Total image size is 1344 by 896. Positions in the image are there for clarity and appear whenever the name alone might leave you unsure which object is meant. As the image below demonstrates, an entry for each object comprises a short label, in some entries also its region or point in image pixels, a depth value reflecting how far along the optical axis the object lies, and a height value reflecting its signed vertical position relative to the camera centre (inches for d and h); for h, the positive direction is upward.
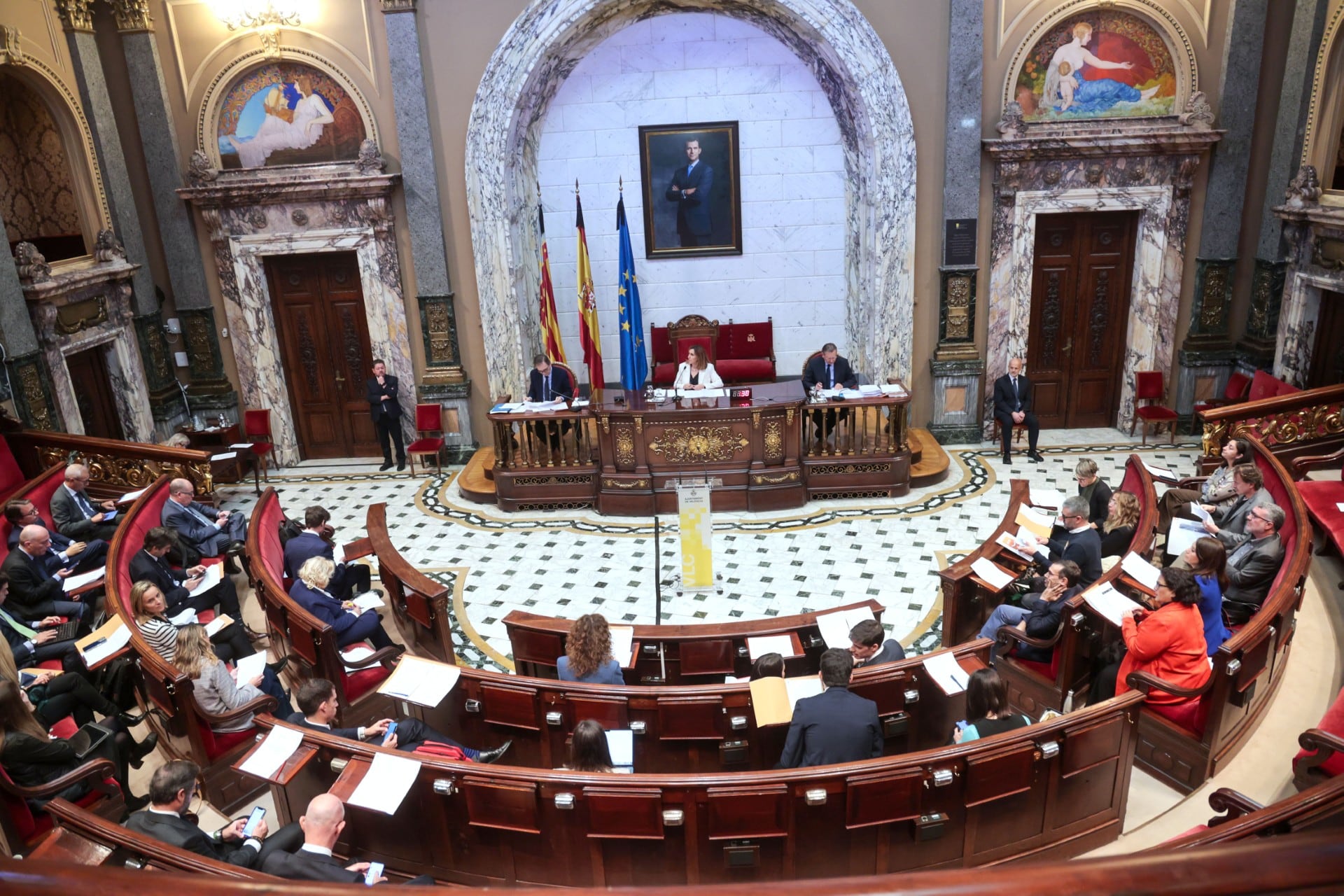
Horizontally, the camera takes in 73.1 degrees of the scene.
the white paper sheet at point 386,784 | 150.6 -87.4
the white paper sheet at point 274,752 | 159.0 -86.0
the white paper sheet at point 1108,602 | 201.0 -84.3
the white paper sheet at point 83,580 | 268.8 -89.8
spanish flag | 437.1 -36.6
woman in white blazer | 391.2 -56.4
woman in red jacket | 181.2 -84.3
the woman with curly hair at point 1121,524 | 253.8 -83.7
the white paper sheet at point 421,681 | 186.5 -87.2
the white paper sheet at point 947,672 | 182.4 -89.0
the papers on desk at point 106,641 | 210.5 -85.8
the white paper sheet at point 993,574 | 235.3 -89.5
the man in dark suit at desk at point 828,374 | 387.9 -61.1
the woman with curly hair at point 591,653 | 191.8 -84.4
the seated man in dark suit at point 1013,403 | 405.1 -78.7
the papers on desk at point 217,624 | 239.0 -93.3
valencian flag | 439.8 -39.4
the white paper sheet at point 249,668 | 214.5 -94.7
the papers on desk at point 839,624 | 203.8 -87.3
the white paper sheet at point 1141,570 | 218.7 -84.2
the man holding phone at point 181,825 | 143.4 -87.1
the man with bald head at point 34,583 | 252.4 -85.1
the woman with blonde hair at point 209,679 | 192.7 -87.3
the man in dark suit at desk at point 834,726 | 161.0 -85.9
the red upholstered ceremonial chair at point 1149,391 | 424.5 -80.4
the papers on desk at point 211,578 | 267.4 -91.8
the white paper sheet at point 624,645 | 206.5 -90.2
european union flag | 440.5 -37.1
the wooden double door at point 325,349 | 440.1 -43.5
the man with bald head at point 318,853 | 133.2 -86.6
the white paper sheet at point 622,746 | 171.2 -93.7
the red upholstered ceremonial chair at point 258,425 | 444.8 -77.6
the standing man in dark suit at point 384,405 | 426.3 -68.6
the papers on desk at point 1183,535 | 249.4 -87.2
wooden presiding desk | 369.7 -87.6
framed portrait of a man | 467.5 +25.8
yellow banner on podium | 288.7 -94.5
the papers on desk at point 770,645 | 201.8 -89.7
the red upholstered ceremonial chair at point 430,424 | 432.7 -80.4
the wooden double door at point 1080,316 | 424.2 -45.0
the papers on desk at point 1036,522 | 252.7 -82.2
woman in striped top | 218.2 -83.5
